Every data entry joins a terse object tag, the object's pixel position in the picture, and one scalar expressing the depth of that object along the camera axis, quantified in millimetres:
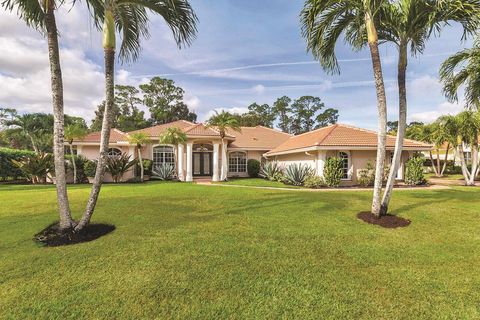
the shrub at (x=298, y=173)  19484
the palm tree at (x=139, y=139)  22031
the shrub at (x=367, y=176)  18483
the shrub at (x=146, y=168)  23562
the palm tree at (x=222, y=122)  21391
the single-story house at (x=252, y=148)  19297
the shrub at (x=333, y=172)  18141
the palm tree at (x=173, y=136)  22062
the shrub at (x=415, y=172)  19219
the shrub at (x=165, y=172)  23312
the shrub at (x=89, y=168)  21031
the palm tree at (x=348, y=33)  7945
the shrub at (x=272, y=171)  23172
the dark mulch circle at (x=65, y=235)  6258
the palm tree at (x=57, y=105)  6359
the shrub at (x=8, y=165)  20469
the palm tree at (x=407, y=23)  7520
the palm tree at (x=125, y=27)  6730
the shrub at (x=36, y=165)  19453
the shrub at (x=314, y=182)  18078
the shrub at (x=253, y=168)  26859
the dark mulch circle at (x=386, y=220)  7843
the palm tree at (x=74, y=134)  19969
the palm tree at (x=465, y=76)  10859
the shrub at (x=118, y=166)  21391
